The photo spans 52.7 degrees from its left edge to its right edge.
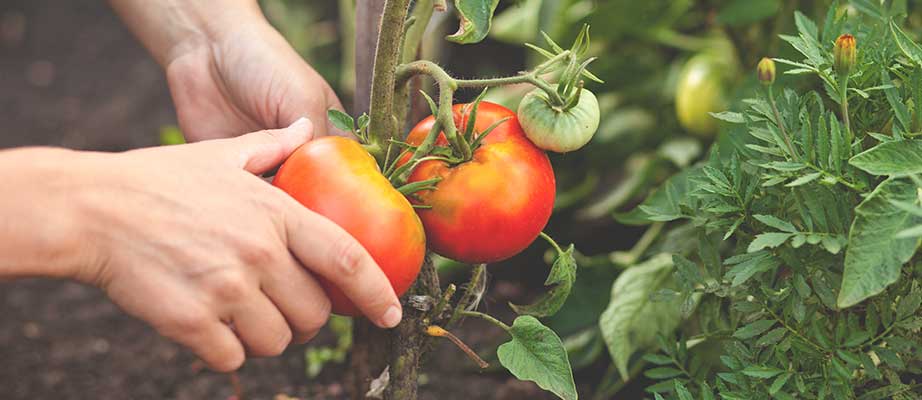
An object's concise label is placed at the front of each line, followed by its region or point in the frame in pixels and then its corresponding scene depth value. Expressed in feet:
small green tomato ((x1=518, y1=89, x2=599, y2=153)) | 2.77
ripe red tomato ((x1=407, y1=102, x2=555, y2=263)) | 2.75
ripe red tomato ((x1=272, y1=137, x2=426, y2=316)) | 2.64
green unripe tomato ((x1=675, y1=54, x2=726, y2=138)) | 5.25
